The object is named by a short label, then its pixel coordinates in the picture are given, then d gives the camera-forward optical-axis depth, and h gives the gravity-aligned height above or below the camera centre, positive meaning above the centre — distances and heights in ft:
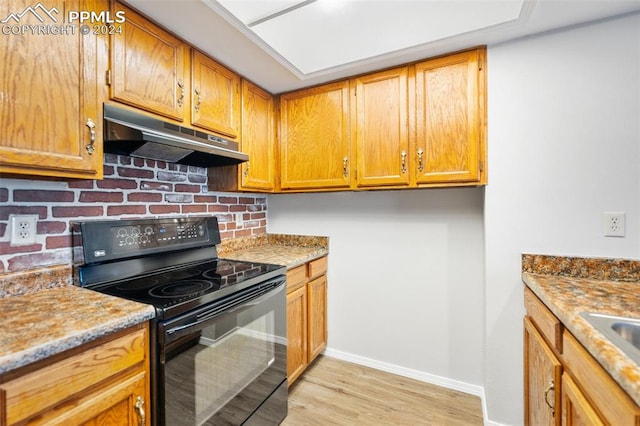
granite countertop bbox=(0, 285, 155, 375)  2.37 -1.09
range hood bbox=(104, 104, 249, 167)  4.07 +1.13
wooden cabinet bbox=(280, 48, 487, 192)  5.57 +1.80
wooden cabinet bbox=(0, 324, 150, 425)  2.34 -1.61
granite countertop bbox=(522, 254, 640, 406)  2.28 -1.15
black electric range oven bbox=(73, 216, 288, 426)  3.52 -1.46
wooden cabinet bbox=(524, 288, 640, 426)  2.35 -1.85
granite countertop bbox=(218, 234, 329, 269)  6.53 -1.01
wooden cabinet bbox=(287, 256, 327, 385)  6.26 -2.49
